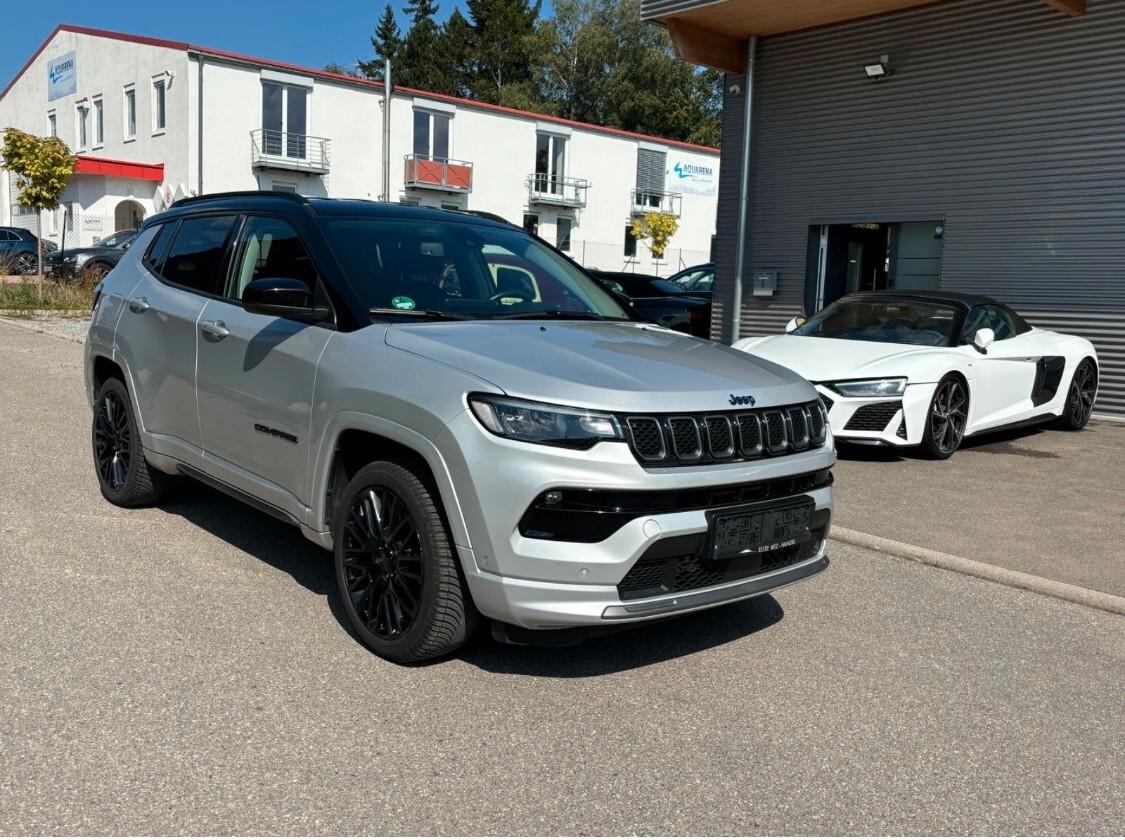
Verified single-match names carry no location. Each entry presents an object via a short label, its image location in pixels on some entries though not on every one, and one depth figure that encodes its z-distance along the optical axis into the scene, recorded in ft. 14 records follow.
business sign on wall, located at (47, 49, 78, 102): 138.51
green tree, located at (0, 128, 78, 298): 72.54
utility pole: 79.53
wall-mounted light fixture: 42.83
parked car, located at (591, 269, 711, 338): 49.21
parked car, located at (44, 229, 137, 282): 80.64
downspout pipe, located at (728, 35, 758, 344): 47.67
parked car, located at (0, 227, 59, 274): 90.43
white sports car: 26.23
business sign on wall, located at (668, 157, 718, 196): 161.48
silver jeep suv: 11.10
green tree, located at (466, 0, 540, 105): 226.99
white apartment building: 116.47
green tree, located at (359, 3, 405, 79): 246.27
